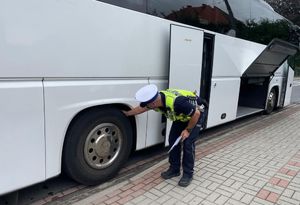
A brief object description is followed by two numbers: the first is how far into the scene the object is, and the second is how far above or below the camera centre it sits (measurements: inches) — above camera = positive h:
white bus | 83.5 -4.1
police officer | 104.4 -21.6
